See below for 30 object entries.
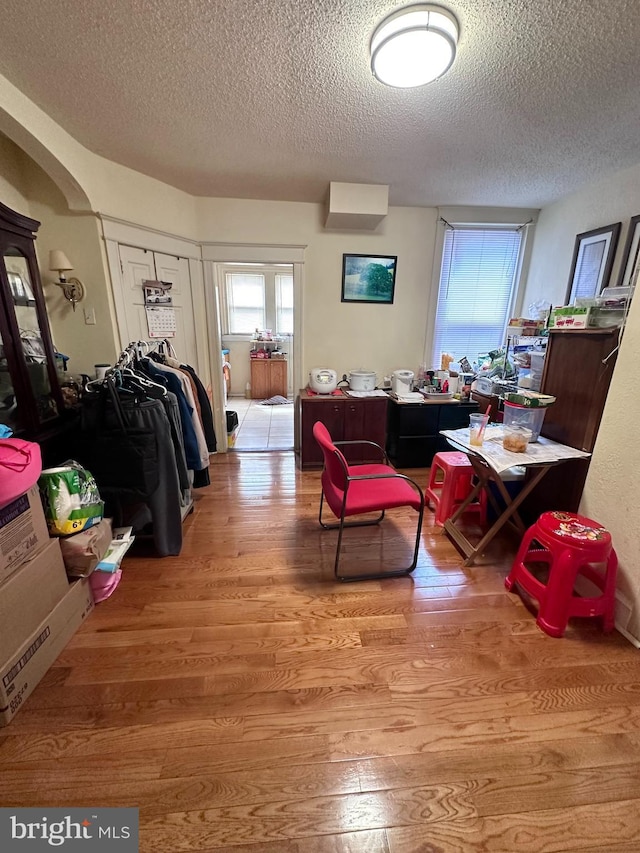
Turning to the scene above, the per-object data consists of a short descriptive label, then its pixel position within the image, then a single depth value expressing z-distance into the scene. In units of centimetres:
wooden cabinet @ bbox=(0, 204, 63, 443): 167
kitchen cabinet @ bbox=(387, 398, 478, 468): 325
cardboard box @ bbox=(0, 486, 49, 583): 126
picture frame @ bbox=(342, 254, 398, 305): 344
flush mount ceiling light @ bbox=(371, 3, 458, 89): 127
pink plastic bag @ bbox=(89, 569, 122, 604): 173
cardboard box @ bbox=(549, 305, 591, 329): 181
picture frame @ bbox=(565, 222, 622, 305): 254
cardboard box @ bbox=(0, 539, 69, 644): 123
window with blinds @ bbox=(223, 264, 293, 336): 655
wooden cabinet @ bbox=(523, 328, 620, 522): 174
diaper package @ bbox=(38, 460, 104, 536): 153
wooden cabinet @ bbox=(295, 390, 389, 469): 324
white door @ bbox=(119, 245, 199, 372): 274
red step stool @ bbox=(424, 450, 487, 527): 240
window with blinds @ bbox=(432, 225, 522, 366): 349
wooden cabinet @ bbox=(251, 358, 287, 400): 645
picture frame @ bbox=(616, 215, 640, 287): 235
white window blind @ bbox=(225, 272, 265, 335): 661
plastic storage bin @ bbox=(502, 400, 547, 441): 203
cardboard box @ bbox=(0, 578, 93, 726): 120
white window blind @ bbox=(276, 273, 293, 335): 671
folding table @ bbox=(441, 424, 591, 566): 179
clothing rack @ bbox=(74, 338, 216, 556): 181
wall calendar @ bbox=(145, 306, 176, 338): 297
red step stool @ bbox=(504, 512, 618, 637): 152
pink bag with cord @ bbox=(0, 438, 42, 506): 122
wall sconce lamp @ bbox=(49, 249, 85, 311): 235
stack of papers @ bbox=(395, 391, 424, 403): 324
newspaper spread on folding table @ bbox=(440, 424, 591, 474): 178
